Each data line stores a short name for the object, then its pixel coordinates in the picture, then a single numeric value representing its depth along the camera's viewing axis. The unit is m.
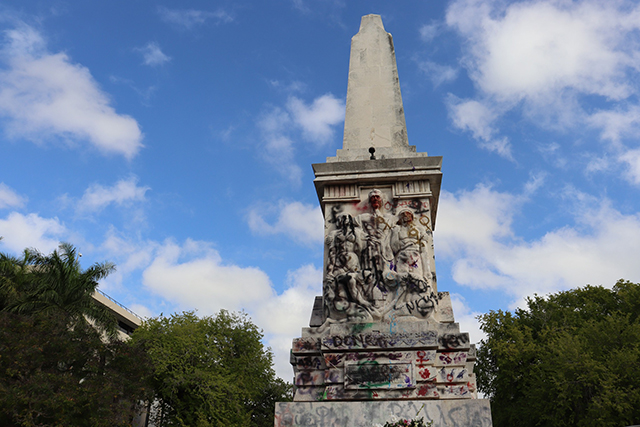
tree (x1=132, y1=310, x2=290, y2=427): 22.84
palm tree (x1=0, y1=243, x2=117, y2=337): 18.80
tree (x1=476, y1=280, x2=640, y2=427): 17.72
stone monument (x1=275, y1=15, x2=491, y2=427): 6.67
